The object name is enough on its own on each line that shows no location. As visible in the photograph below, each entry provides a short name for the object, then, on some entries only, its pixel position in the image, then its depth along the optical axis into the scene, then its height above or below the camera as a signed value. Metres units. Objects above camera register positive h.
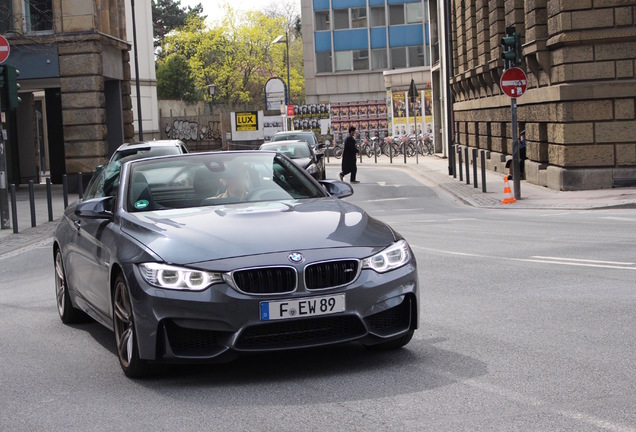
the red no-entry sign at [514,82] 23.09 +0.87
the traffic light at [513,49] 23.33 +1.60
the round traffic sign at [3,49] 20.22 +1.80
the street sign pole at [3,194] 20.86 -0.95
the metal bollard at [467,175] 29.47 -1.40
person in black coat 34.41 -0.93
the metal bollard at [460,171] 30.89 -1.36
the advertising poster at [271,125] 63.88 +0.50
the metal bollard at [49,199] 22.28 -1.19
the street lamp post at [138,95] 48.54 +2.07
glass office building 83.44 +6.68
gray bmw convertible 6.08 -0.81
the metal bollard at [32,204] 21.26 -1.20
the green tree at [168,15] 102.94 +11.65
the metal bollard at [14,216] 20.22 -1.33
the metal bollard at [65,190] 24.02 -1.08
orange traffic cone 22.60 -1.59
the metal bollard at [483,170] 25.91 -1.11
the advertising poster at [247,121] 63.56 +0.78
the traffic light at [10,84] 21.06 +1.19
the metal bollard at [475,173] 27.34 -1.26
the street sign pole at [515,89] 23.06 +0.71
